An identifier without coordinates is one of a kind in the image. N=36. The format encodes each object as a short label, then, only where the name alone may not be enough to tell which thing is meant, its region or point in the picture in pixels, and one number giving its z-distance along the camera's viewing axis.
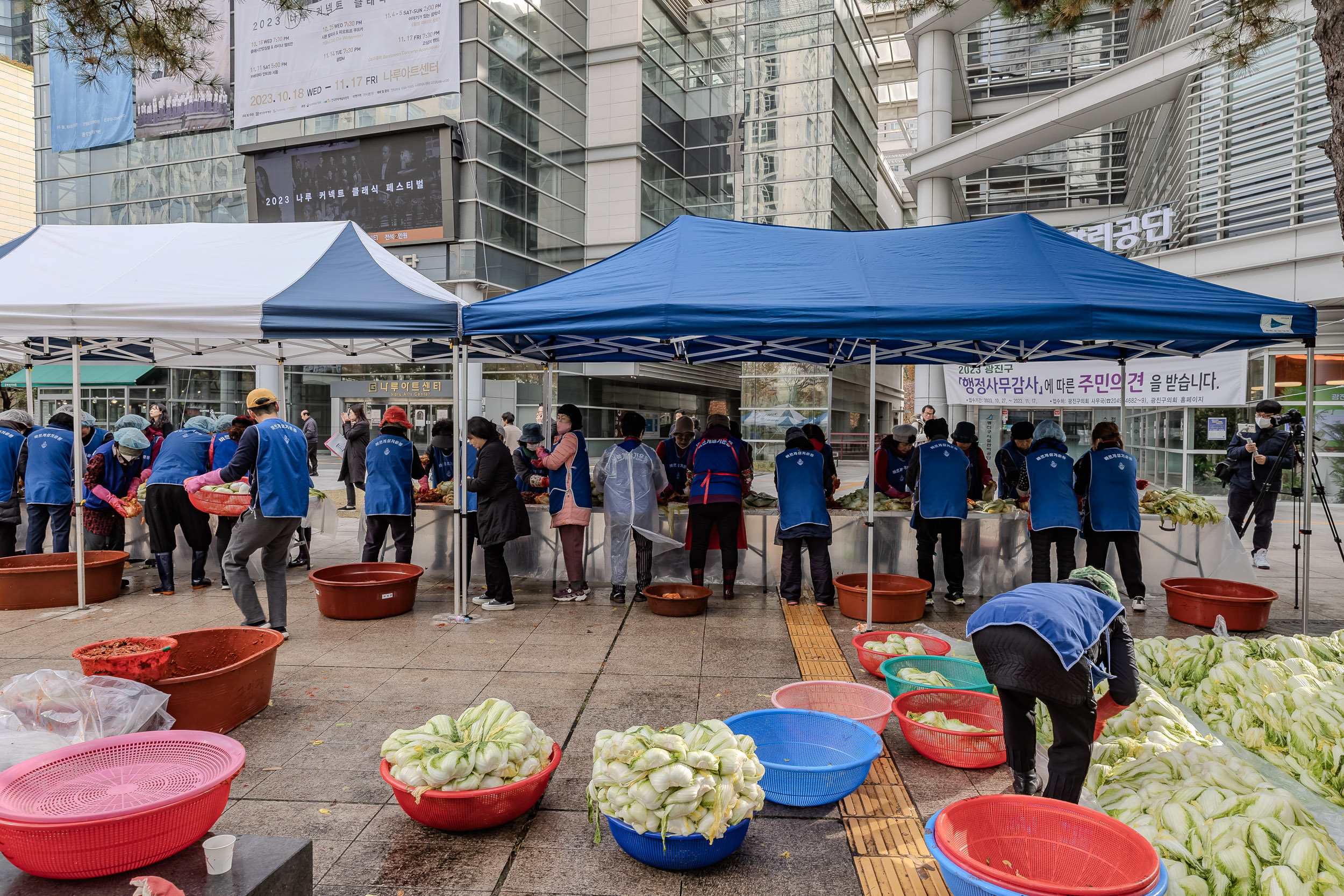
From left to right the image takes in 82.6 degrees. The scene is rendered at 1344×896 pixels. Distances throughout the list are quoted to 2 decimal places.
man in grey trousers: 5.75
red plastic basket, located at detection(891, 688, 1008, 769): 3.84
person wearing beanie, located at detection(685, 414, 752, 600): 7.39
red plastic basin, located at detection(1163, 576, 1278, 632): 6.44
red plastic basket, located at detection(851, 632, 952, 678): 5.07
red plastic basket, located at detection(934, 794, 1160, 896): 2.42
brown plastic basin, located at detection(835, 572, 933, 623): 6.68
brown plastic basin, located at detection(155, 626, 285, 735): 3.99
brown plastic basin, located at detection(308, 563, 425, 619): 6.69
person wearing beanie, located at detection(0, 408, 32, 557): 8.08
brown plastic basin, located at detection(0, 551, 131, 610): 7.01
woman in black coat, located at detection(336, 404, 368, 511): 11.40
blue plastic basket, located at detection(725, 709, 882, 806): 3.34
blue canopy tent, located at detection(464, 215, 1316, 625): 5.83
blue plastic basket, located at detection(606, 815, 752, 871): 2.88
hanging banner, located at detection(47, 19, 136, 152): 24.97
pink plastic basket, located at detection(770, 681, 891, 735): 4.18
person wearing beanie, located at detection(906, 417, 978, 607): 7.22
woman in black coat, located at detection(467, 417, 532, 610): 6.87
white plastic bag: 2.93
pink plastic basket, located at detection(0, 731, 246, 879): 2.13
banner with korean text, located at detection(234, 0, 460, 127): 21.12
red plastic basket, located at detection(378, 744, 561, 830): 3.09
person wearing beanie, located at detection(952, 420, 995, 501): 8.66
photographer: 8.84
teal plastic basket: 4.61
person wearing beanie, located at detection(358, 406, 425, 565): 7.78
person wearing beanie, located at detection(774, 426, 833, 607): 7.13
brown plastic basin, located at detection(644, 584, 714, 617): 6.90
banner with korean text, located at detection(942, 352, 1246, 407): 12.34
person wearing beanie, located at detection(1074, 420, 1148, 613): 7.02
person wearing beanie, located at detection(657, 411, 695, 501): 8.84
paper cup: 2.21
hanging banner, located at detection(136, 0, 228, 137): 24.38
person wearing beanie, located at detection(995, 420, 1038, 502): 7.91
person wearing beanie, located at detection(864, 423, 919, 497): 8.49
